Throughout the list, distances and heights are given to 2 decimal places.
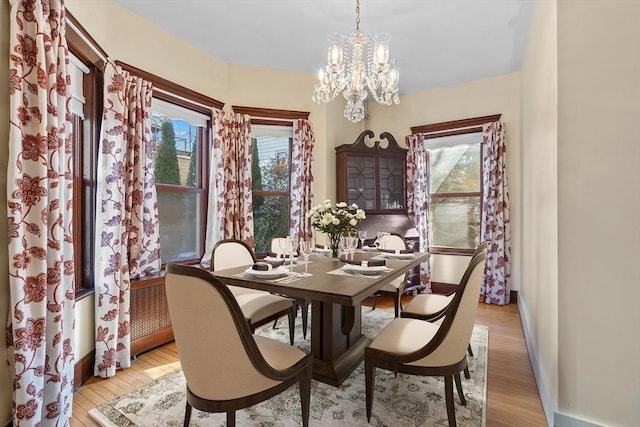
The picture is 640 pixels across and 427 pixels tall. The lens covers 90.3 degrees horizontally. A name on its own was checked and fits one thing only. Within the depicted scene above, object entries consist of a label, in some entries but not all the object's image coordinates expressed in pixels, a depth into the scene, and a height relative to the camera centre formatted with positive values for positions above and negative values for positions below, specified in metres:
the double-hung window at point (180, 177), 3.19 +0.38
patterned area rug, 1.76 -1.15
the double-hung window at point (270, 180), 4.02 +0.41
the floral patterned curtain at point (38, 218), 1.50 -0.03
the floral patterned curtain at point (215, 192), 3.49 +0.23
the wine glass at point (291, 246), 2.13 -0.22
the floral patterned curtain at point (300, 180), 4.00 +0.41
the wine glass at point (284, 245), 2.11 -0.22
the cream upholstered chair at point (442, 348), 1.54 -0.71
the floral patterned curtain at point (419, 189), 4.53 +0.35
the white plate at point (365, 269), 2.01 -0.36
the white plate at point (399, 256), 2.66 -0.36
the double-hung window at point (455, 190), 4.41 +0.33
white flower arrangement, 2.45 -0.05
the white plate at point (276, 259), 2.40 -0.36
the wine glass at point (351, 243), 2.41 -0.23
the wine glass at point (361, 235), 2.67 -0.19
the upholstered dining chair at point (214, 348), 1.23 -0.55
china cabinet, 4.30 +0.54
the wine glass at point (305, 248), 2.45 -0.28
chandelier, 2.38 +1.09
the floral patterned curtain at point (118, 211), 2.35 +0.01
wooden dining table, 1.67 -0.42
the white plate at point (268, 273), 1.92 -0.37
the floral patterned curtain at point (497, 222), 3.99 -0.11
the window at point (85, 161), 2.34 +0.39
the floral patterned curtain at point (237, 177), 3.60 +0.41
